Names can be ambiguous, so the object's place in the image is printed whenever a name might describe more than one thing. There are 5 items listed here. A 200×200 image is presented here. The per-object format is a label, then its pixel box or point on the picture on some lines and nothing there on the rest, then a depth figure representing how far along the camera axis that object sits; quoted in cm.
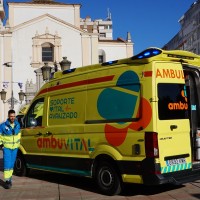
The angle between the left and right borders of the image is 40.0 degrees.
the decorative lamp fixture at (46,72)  1295
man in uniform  616
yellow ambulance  486
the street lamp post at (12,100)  2347
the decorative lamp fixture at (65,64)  1202
